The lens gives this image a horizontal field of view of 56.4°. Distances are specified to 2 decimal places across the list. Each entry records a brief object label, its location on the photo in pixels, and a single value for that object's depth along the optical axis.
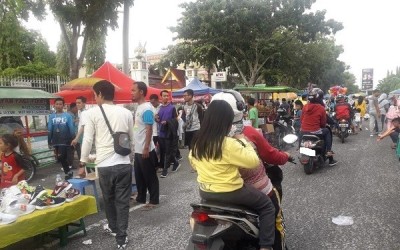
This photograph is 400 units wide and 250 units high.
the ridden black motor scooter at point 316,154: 7.47
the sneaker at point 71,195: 4.30
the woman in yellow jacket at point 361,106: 15.95
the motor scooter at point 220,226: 2.65
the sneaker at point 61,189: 4.23
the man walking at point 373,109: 13.28
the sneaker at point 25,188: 4.14
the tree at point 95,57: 29.60
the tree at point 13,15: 8.53
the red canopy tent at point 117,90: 11.39
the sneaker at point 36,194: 3.99
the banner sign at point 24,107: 8.80
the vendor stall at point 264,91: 13.00
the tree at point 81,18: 12.88
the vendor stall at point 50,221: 3.49
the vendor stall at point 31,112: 8.79
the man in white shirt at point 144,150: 5.32
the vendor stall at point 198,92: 14.59
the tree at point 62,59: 29.27
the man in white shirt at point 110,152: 4.04
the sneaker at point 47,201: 3.99
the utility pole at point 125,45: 14.18
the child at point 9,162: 4.88
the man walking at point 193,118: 8.65
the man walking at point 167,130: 7.89
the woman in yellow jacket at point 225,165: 2.72
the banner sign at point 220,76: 20.55
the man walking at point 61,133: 7.96
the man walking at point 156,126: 7.95
